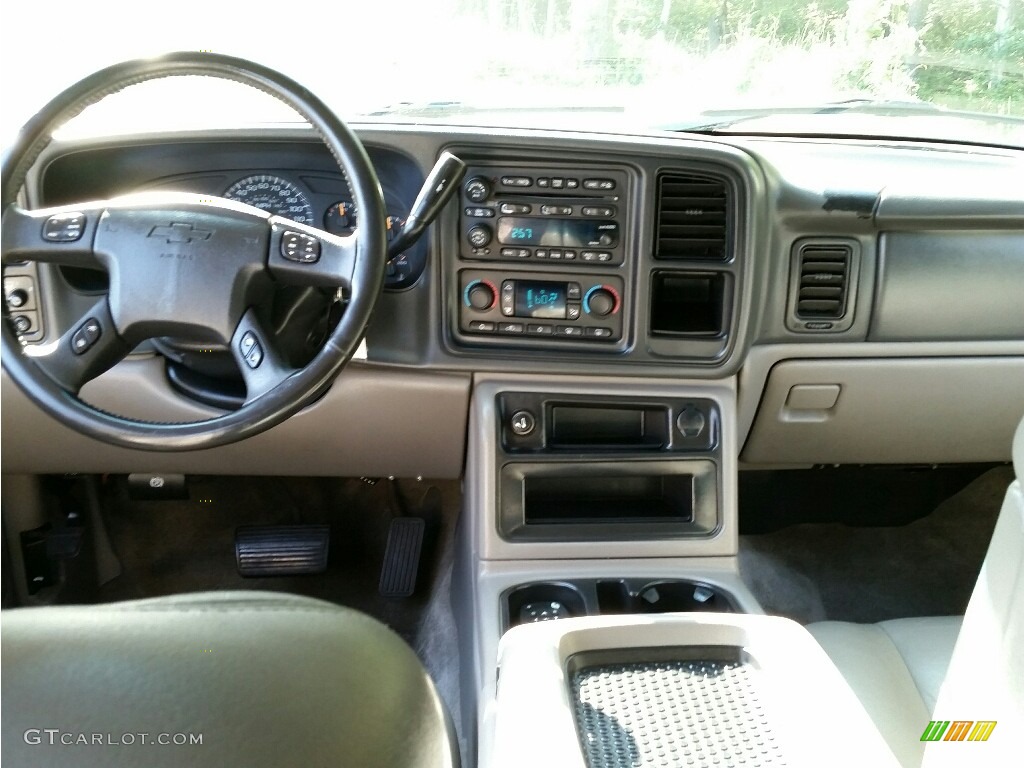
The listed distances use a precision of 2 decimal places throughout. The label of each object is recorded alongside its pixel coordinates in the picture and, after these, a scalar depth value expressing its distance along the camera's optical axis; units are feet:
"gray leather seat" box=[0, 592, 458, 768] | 2.53
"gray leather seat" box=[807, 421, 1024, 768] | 2.71
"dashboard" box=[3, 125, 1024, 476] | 4.93
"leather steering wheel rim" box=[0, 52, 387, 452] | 3.92
